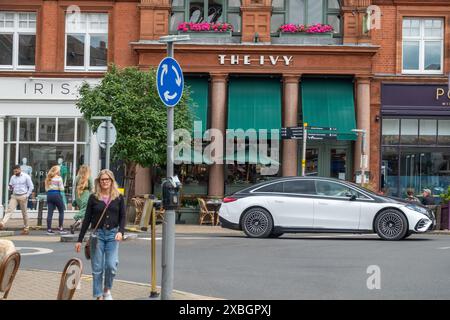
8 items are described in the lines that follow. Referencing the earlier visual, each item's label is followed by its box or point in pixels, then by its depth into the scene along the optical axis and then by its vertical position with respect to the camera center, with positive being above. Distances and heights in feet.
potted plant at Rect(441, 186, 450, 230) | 74.13 -3.46
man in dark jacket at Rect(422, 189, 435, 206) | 77.05 -2.27
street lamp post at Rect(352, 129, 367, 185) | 79.20 +2.24
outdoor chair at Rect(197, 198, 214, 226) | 78.02 -4.20
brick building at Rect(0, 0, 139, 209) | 84.02 +11.45
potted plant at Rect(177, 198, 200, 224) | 81.25 -4.66
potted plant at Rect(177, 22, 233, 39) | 82.89 +16.13
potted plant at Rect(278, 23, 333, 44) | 83.15 +15.94
